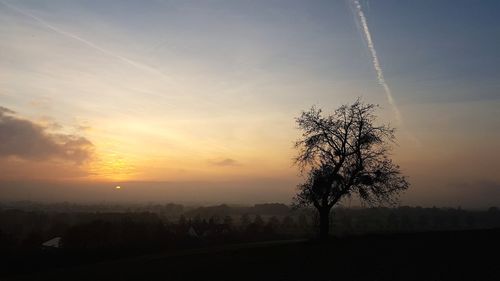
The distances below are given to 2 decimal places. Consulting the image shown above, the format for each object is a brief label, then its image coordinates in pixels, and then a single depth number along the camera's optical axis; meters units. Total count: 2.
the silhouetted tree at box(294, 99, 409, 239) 35.09
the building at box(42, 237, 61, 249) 78.54
